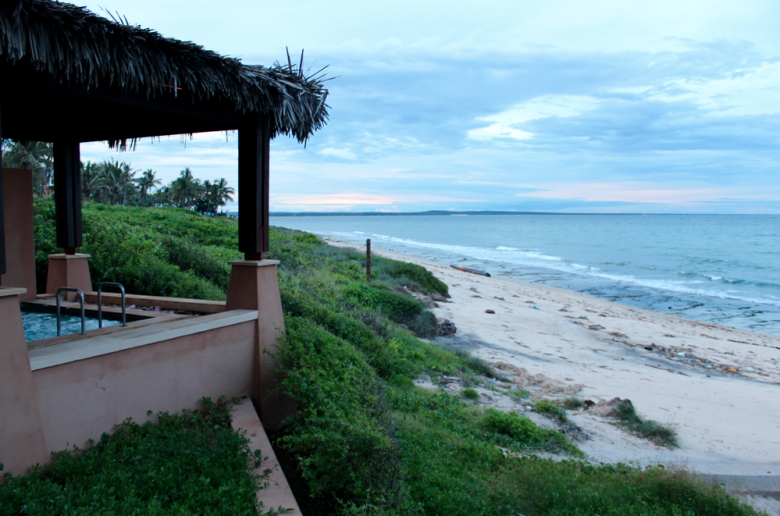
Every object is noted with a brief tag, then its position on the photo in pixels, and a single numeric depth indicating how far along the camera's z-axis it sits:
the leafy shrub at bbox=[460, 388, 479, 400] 7.24
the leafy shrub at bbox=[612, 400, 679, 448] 6.41
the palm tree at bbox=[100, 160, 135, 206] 47.47
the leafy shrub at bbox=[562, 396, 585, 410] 7.45
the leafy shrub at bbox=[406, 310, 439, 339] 11.48
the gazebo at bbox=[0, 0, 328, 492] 3.27
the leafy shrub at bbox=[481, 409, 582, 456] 5.77
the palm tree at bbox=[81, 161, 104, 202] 40.62
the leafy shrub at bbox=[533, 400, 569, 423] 6.78
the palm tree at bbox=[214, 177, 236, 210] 71.04
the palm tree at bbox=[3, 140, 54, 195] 29.82
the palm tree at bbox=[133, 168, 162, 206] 64.19
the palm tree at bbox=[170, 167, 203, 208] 65.02
